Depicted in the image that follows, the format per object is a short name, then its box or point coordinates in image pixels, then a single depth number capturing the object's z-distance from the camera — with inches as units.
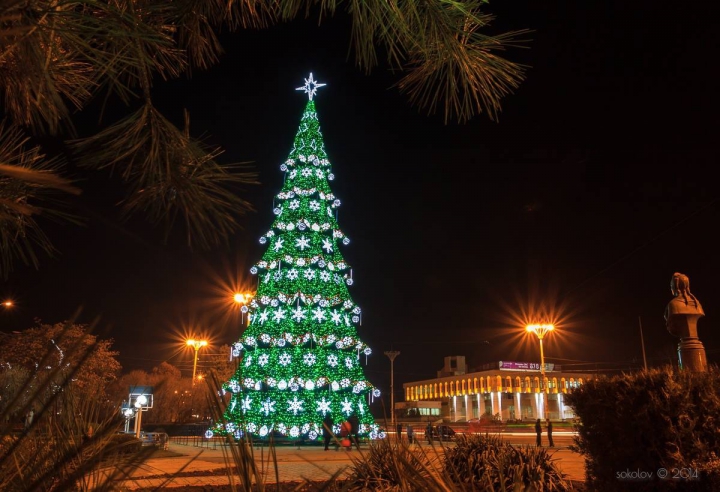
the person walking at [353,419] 757.4
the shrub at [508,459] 251.9
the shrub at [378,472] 224.8
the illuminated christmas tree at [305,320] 880.3
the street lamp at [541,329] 1132.5
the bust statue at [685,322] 350.9
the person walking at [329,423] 799.2
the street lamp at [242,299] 898.7
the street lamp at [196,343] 1182.0
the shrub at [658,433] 208.4
